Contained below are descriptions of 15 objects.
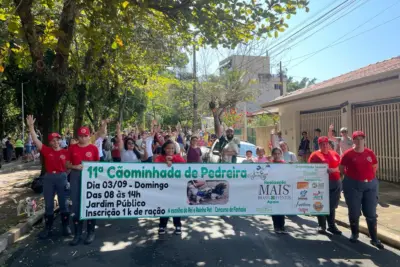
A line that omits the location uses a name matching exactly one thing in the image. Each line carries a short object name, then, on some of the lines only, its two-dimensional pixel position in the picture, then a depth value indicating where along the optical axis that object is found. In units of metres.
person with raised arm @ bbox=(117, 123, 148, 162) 8.55
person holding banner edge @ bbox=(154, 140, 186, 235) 6.38
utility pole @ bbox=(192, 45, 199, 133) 21.48
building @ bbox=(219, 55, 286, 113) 23.08
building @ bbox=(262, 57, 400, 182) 10.55
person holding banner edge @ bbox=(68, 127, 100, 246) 5.96
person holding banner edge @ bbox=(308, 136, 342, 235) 6.48
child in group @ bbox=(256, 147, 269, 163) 8.45
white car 10.81
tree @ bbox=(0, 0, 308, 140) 7.31
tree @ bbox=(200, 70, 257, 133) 24.56
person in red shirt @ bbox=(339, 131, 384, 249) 5.82
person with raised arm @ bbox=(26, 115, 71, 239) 6.40
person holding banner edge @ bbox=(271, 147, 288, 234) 6.51
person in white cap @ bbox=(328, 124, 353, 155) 9.25
